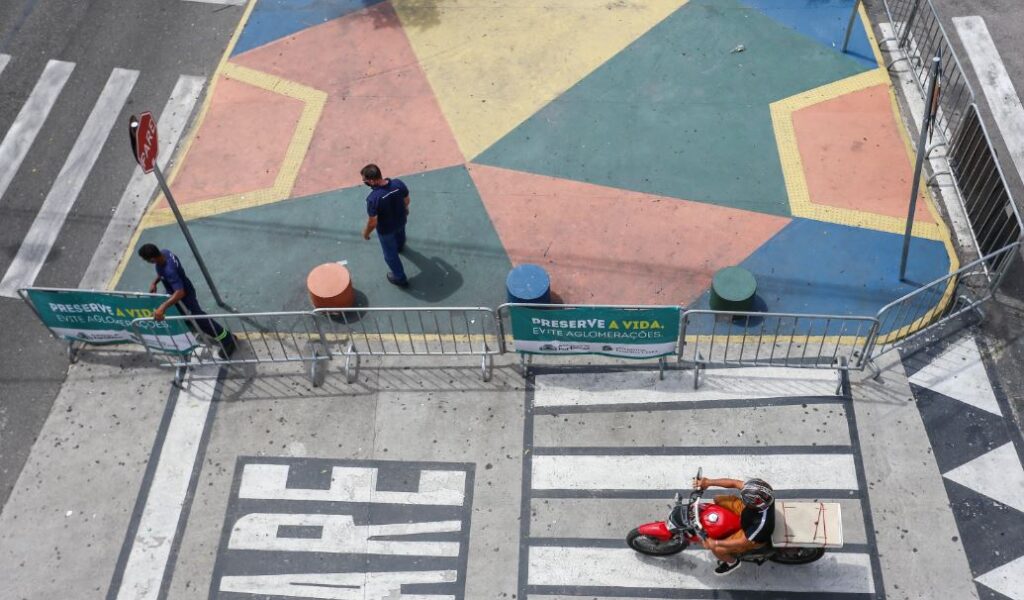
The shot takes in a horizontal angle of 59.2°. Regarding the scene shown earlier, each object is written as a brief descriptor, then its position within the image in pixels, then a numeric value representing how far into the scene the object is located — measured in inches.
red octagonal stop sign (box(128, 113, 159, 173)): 394.3
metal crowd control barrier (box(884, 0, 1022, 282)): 453.7
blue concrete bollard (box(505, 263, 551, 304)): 453.1
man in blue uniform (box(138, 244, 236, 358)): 419.5
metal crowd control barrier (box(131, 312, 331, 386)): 462.6
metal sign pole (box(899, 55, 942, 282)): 395.5
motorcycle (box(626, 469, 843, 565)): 352.8
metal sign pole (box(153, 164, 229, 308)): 424.5
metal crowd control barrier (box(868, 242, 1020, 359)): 460.1
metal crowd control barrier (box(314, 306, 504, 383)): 463.5
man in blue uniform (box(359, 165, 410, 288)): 445.4
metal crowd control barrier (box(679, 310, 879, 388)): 447.5
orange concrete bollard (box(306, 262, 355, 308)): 466.9
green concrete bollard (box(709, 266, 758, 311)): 451.8
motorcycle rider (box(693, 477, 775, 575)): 338.3
